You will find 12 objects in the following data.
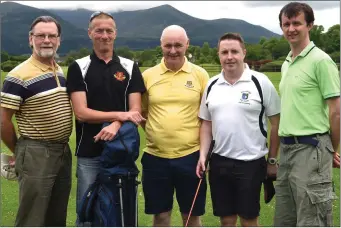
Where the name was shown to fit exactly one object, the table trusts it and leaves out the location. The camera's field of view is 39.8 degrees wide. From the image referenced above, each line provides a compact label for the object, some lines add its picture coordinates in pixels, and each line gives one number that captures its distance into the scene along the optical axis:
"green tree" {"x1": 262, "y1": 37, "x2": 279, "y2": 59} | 112.69
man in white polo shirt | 5.08
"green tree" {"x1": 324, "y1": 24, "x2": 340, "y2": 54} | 92.46
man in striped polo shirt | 4.89
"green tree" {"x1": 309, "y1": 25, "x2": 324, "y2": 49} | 91.78
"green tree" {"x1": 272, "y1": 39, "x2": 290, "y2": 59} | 95.57
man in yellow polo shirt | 5.42
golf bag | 4.85
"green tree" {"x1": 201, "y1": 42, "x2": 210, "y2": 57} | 113.91
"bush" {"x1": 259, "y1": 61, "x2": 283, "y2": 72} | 75.40
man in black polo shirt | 5.00
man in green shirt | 4.68
